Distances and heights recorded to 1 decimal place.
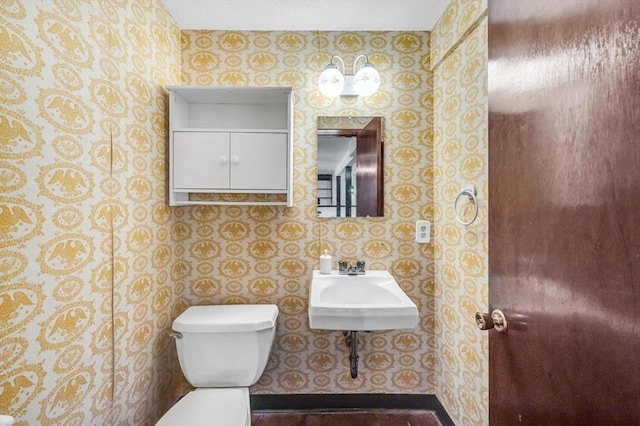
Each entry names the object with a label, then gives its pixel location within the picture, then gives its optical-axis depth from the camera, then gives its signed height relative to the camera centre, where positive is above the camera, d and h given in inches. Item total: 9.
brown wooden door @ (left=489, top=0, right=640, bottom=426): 17.4 +0.3
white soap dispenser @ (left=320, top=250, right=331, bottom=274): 64.9 -11.2
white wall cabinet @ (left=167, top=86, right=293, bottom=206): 60.2 +12.1
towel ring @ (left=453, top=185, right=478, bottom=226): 50.4 +3.3
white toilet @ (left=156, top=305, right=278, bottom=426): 54.3 -26.3
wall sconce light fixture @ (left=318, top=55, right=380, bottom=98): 63.9 +30.1
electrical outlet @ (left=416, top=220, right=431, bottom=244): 67.6 -4.2
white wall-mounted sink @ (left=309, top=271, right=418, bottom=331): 48.7 -16.7
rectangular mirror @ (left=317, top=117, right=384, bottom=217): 68.2 +10.3
